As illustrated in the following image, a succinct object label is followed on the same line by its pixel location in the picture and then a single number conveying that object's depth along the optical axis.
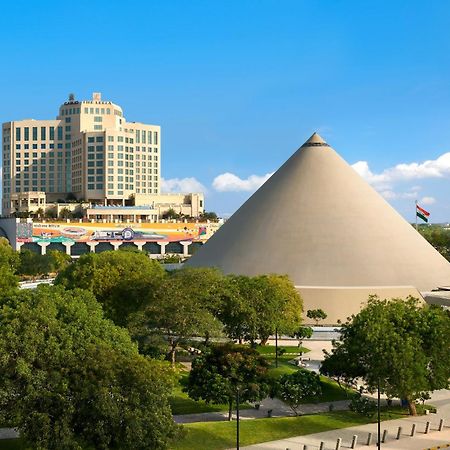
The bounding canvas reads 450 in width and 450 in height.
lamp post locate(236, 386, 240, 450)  28.67
